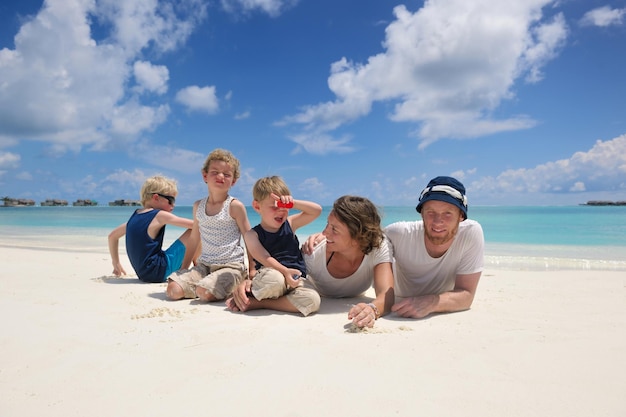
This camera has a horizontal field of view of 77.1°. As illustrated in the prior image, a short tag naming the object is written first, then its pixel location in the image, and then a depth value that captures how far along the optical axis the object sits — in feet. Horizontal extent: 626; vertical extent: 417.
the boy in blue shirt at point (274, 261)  11.78
